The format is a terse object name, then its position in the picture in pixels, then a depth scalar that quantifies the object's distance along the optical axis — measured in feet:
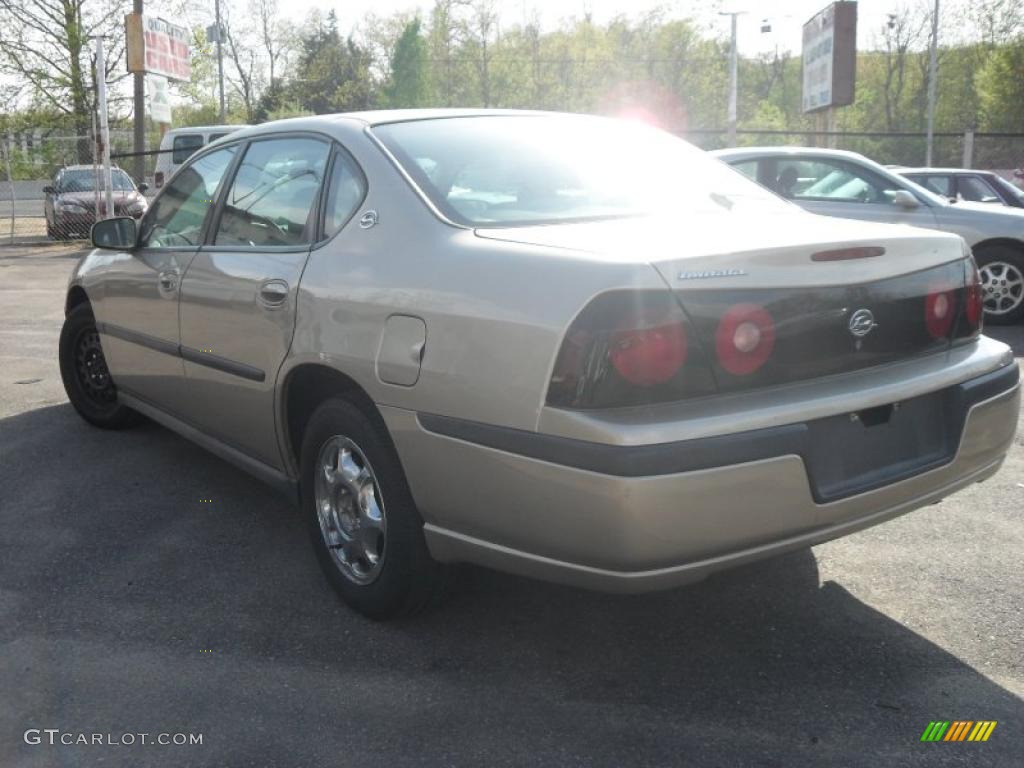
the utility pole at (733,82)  100.81
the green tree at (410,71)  212.43
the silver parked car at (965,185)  37.65
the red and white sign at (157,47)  62.85
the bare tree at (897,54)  181.88
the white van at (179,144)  60.54
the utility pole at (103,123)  49.80
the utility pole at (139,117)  71.82
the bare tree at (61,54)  104.37
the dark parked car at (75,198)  66.74
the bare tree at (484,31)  197.36
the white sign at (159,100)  65.82
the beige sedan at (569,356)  7.79
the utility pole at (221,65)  130.82
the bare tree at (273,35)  193.47
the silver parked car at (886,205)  28.35
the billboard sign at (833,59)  74.02
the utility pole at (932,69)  127.40
